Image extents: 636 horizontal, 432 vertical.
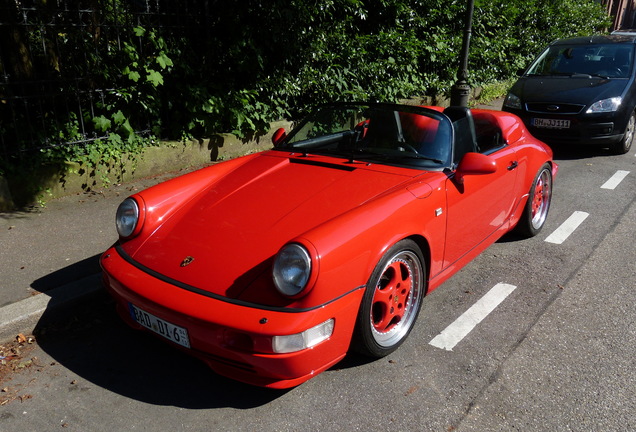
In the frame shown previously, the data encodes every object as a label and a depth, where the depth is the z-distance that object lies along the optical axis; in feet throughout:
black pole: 30.66
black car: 24.88
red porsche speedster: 8.41
